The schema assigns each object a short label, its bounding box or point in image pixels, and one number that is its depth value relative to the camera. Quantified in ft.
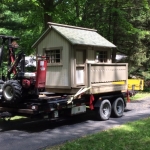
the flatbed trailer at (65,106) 31.42
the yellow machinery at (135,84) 46.25
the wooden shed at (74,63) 37.01
